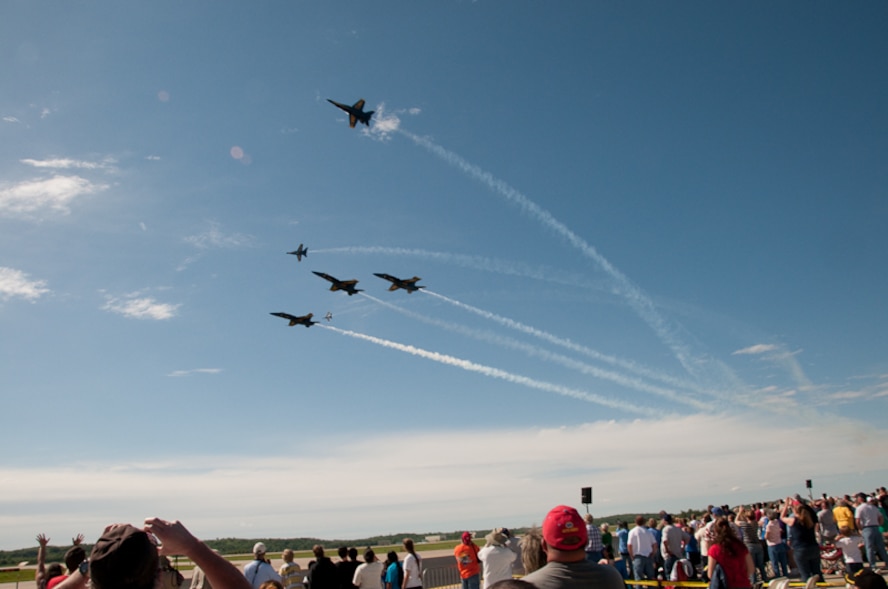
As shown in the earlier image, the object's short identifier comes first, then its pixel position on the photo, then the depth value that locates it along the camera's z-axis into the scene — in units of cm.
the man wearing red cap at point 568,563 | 374
